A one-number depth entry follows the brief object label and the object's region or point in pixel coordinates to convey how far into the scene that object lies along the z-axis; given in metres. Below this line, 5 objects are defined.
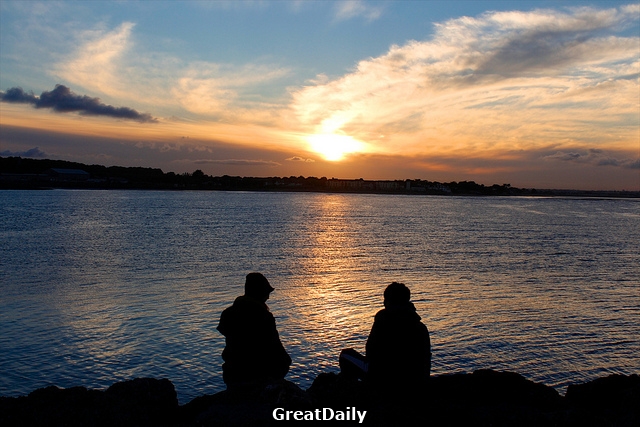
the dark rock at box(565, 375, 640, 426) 6.46
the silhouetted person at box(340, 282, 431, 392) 6.72
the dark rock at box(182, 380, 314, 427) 6.18
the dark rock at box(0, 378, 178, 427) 6.55
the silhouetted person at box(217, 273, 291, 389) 6.96
